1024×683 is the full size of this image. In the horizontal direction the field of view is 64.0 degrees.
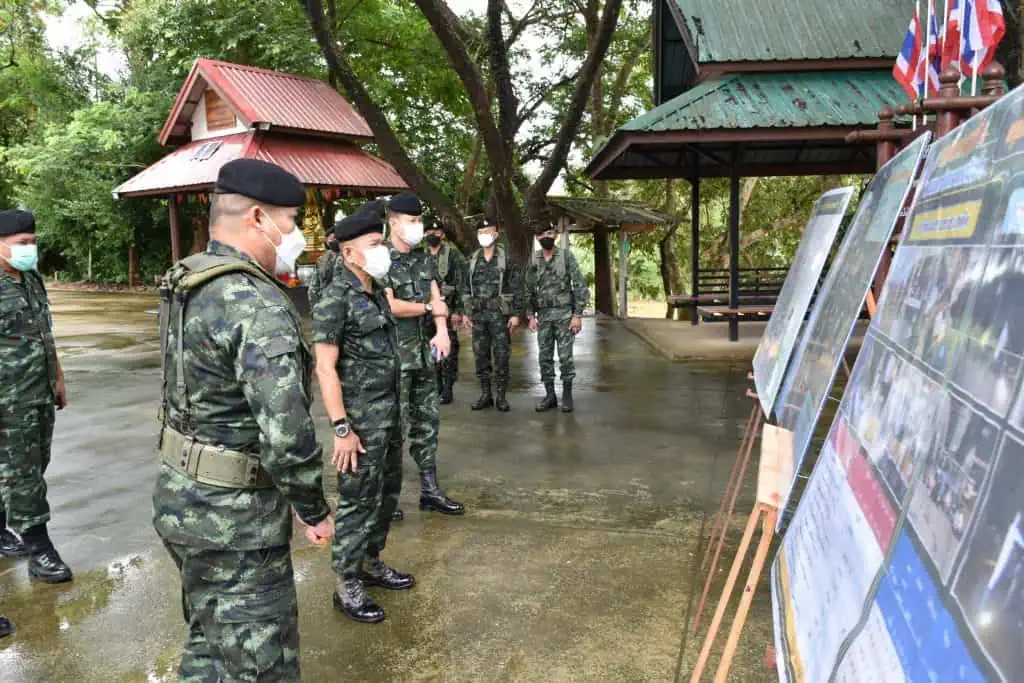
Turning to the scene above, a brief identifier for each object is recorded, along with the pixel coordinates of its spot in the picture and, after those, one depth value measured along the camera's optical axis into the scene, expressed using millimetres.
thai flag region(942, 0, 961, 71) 5969
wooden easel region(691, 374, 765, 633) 3232
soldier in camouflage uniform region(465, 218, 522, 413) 7547
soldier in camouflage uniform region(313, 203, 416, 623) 3307
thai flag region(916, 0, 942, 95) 6402
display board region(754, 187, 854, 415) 2900
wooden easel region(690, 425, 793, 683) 1744
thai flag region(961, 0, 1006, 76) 5680
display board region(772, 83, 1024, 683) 953
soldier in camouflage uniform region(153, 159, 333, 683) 2027
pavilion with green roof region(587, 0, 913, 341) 9328
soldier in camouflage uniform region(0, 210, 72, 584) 3705
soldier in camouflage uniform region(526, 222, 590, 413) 7422
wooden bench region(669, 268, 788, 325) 12008
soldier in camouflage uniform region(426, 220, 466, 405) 7180
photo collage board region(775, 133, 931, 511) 2217
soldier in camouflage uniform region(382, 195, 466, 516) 4289
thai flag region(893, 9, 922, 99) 6750
